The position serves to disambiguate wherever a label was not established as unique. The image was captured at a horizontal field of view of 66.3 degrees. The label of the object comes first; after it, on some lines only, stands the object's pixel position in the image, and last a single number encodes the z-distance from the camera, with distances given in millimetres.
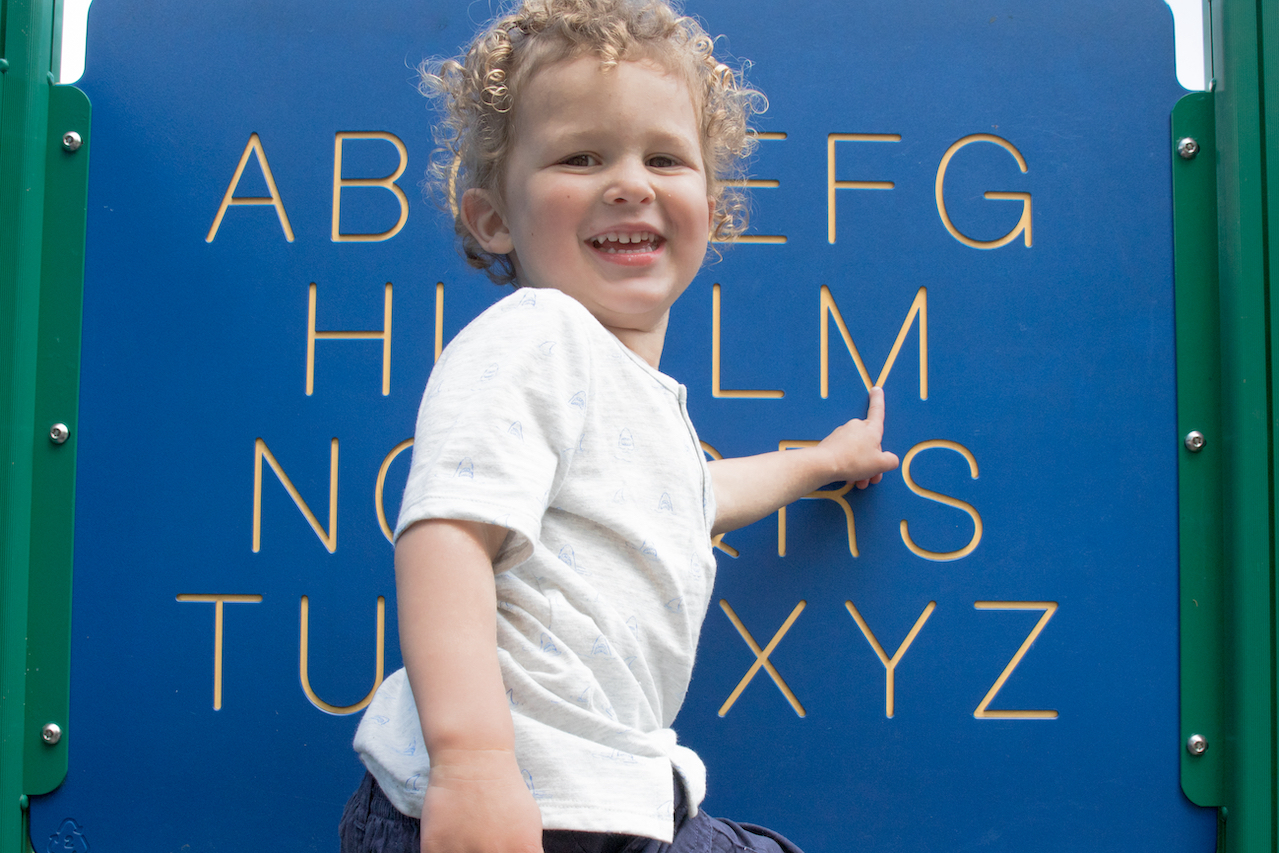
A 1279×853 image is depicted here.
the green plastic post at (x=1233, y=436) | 1111
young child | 622
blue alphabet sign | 1143
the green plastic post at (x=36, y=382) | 1113
